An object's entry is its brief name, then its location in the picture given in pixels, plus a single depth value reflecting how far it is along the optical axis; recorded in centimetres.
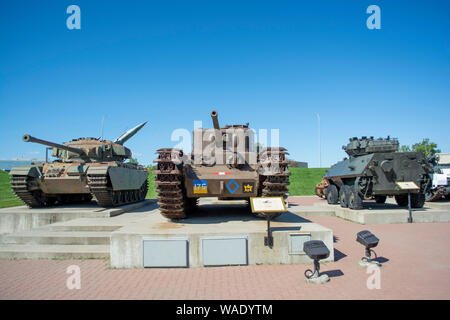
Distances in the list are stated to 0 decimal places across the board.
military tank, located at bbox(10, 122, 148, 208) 1190
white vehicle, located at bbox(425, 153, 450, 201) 1512
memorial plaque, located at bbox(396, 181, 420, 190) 1123
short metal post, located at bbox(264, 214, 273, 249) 649
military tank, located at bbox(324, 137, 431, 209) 1189
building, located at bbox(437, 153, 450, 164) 4682
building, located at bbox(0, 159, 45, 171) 4731
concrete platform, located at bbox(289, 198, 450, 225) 1152
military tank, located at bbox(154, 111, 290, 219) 736
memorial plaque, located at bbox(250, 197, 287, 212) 622
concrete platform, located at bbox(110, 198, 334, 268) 645
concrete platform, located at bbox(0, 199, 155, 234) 1138
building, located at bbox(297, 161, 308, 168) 5919
